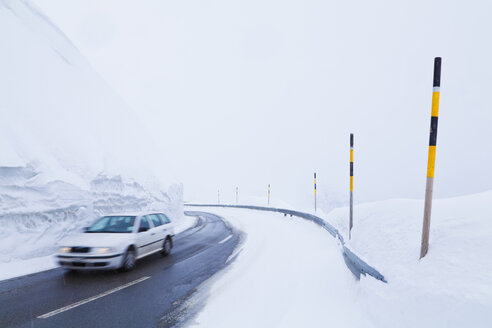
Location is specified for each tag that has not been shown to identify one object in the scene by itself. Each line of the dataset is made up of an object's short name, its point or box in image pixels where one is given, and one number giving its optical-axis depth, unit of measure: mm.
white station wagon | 6684
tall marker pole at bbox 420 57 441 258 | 4281
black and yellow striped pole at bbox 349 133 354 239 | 8361
